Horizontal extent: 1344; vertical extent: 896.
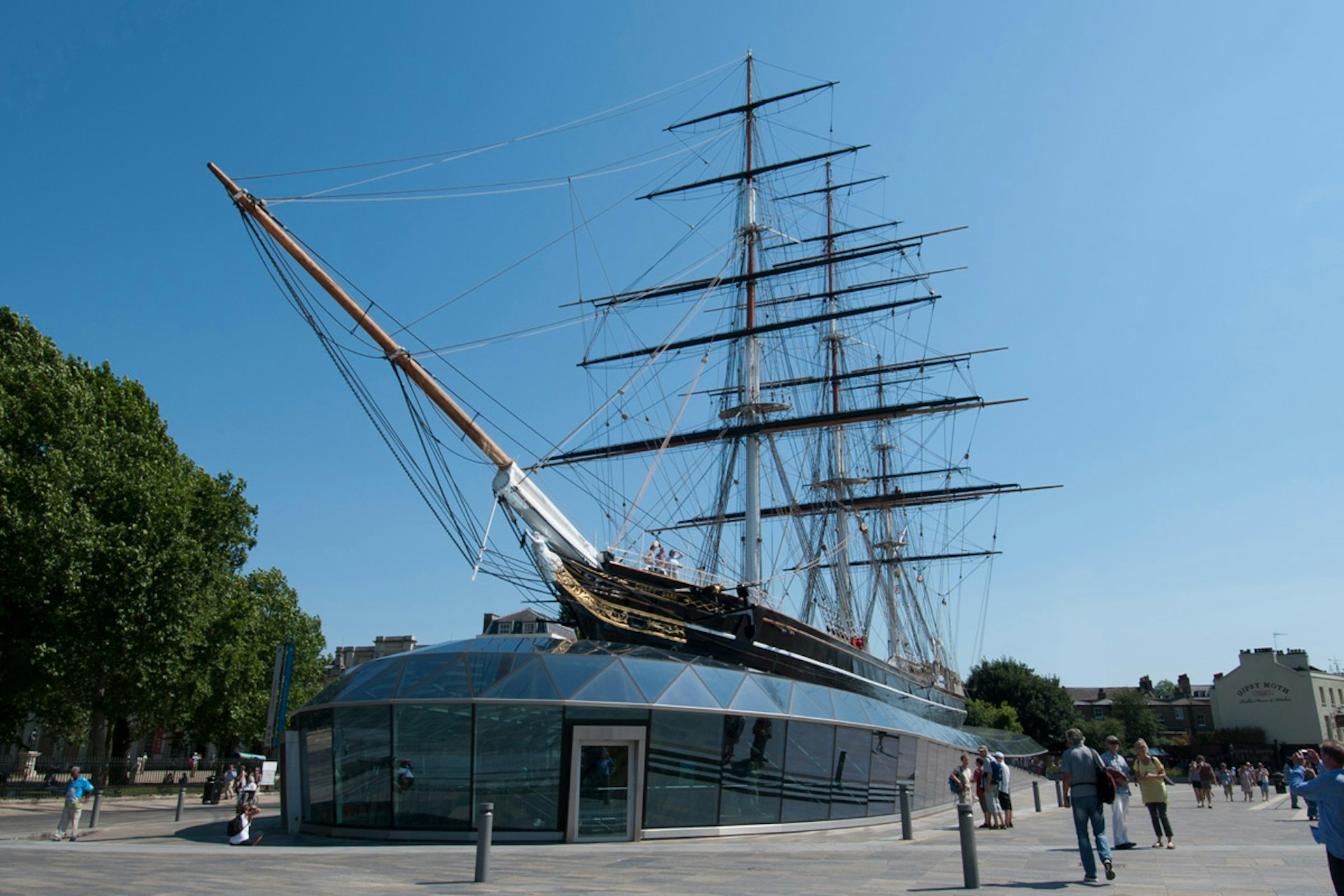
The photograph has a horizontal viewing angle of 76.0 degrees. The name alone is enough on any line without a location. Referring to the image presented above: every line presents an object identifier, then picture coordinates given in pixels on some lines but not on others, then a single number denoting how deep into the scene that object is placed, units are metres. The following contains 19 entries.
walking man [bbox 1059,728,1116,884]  9.19
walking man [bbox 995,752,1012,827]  16.55
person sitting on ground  15.22
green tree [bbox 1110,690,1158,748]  75.56
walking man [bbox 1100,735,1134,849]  11.46
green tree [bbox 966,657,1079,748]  73.12
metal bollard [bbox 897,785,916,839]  15.29
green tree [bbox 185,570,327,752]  34.34
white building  68.25
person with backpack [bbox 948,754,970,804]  16.81
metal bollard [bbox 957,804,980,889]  8.74
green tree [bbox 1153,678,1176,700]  117.65
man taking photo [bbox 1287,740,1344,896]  6.18
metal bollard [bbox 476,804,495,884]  10.17
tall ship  22.59
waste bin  29.69
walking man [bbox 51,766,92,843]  17.27
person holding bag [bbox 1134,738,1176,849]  12.06
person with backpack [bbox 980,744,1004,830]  16.59
